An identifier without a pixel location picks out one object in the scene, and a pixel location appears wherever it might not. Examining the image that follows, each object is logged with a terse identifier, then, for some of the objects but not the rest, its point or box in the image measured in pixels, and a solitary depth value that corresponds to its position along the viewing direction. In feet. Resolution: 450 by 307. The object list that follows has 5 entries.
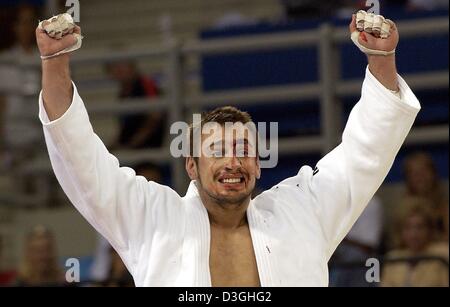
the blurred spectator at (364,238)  55.57
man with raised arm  31.99
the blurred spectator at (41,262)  57.26
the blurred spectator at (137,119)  63.82
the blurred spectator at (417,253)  50.83
